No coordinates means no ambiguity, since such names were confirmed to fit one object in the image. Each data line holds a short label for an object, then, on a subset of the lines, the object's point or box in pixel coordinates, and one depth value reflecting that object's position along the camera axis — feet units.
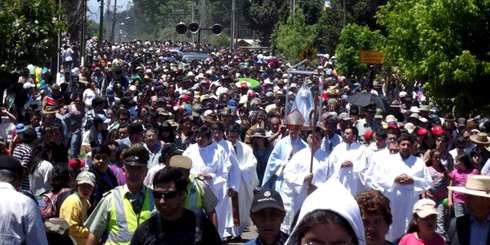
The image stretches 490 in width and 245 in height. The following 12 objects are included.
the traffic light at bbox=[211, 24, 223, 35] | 177.88
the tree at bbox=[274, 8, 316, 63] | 172.45
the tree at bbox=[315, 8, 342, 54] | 193.47
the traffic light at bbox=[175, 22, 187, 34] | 160.78
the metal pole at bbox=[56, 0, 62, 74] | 110.37
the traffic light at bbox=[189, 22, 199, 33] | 174.19
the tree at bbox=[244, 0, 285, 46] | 281.13
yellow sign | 118.42
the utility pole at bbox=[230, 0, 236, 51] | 298.88
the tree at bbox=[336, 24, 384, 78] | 138.21
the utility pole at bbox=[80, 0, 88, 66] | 122.72
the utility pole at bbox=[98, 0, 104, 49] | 147.13
